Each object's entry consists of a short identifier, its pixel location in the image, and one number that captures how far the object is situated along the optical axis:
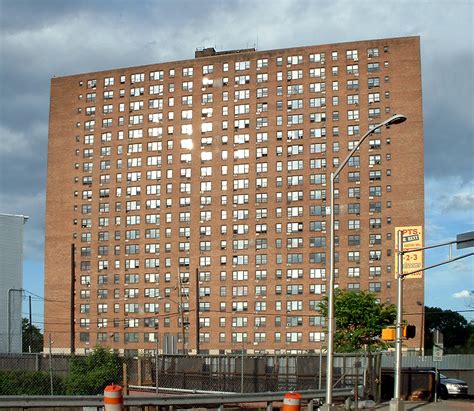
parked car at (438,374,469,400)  39.62
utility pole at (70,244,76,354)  57.59
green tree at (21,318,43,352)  134.88
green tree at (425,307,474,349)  168.62
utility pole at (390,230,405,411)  25.44
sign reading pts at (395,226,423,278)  30.57
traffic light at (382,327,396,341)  27.80
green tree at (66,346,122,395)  33.78
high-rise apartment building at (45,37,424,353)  113.25
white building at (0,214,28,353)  114.69
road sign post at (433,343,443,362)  30.45
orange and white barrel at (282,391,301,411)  15.08
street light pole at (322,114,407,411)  22.45
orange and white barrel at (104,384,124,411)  14.94
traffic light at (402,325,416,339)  27.64
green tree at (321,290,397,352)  71.56
